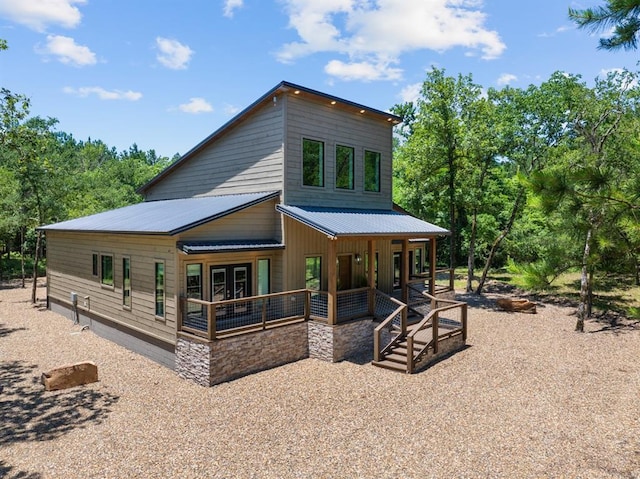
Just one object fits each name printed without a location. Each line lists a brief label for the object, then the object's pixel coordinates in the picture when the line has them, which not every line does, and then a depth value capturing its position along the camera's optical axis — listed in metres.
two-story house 11.03
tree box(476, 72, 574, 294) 21.73
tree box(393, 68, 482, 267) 21.69
